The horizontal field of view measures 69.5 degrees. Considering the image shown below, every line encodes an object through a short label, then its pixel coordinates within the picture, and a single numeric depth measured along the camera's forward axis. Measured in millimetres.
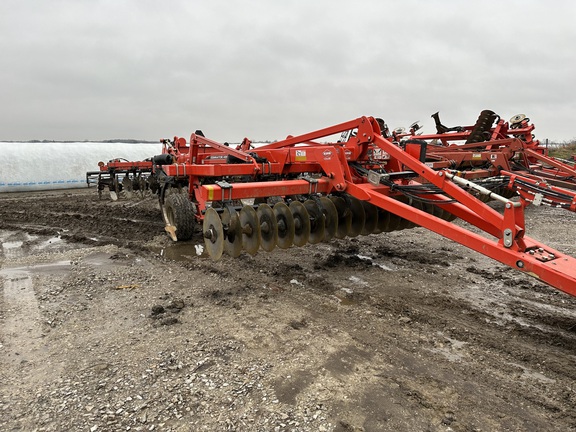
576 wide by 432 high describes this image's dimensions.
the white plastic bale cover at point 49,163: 16234
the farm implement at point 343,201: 3254
